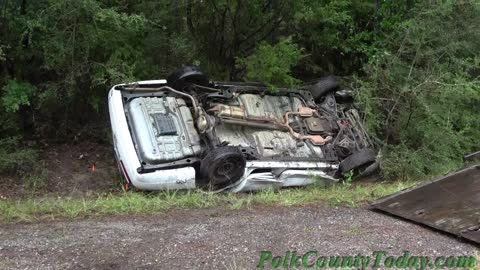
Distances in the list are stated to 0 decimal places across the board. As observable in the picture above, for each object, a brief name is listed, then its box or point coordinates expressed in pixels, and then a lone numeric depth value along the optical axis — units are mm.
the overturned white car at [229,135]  6102
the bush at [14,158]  7133
